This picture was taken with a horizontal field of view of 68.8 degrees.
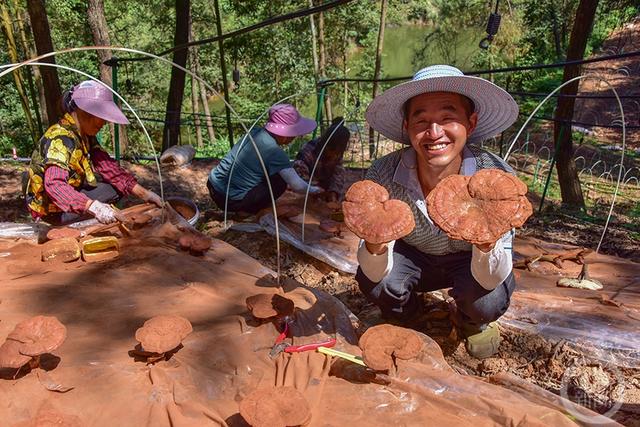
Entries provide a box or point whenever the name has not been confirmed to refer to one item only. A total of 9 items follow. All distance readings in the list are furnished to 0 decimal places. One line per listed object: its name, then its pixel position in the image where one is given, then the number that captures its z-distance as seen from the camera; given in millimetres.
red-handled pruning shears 1903
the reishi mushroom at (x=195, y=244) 2877
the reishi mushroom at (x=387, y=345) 1655
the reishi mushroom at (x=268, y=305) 2018
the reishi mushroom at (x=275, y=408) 1348
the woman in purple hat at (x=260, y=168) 4109
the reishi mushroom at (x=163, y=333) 1670
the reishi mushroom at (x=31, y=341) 1504
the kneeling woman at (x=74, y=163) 2988
